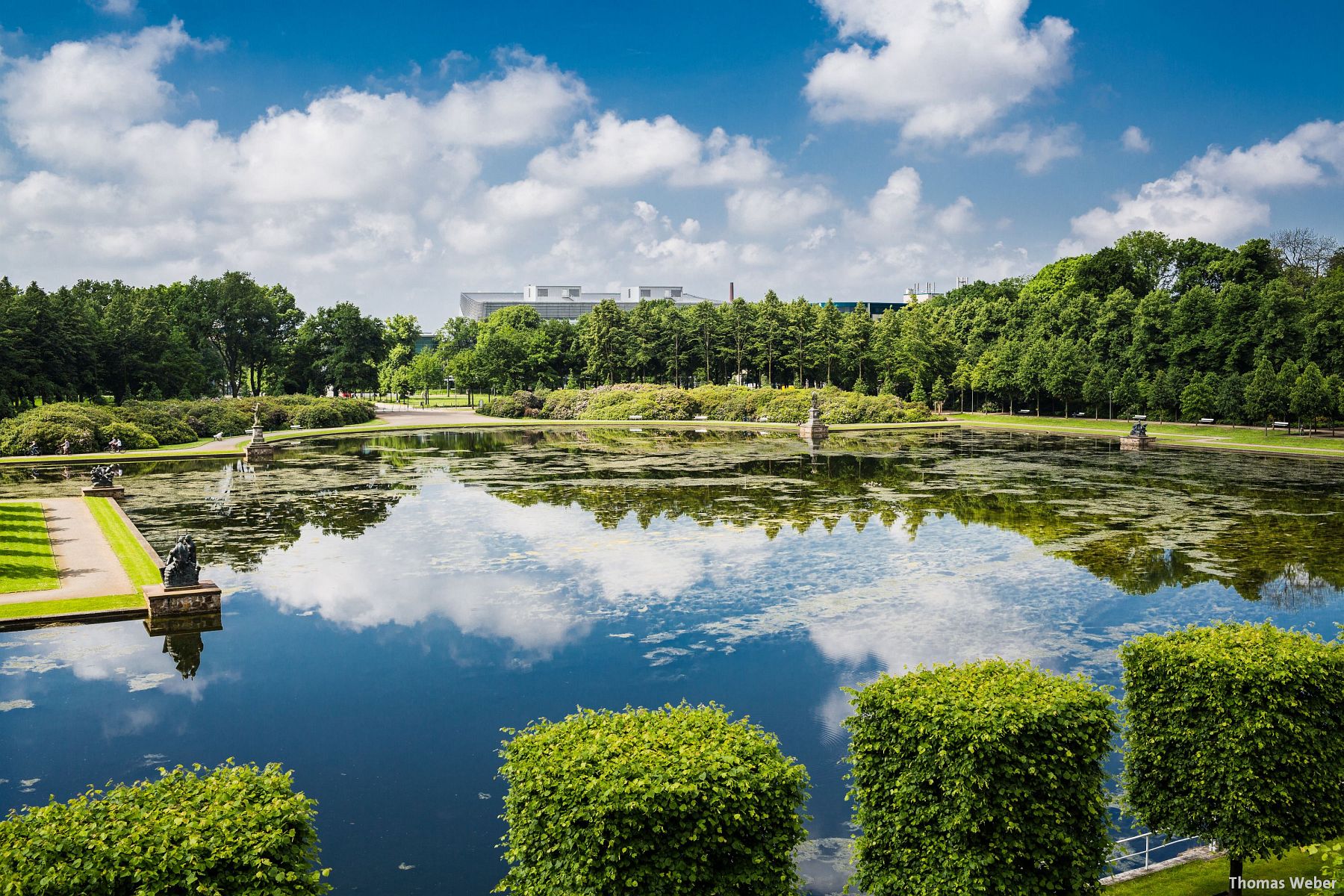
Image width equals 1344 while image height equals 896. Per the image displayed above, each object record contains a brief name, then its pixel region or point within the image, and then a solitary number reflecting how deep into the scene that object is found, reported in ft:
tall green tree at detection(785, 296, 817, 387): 340.39
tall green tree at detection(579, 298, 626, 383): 349.20
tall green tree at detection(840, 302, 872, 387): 338.34
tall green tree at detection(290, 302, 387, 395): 348.59
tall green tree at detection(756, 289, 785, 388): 345.31
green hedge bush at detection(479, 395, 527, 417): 316.19
